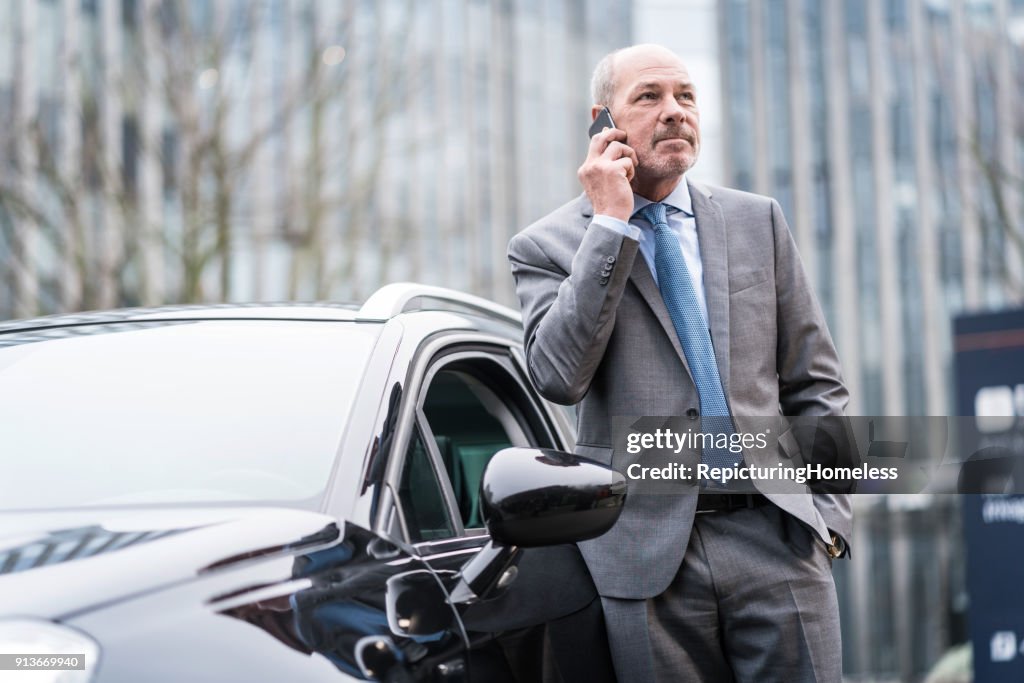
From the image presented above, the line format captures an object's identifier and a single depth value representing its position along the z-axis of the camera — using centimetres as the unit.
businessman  270
